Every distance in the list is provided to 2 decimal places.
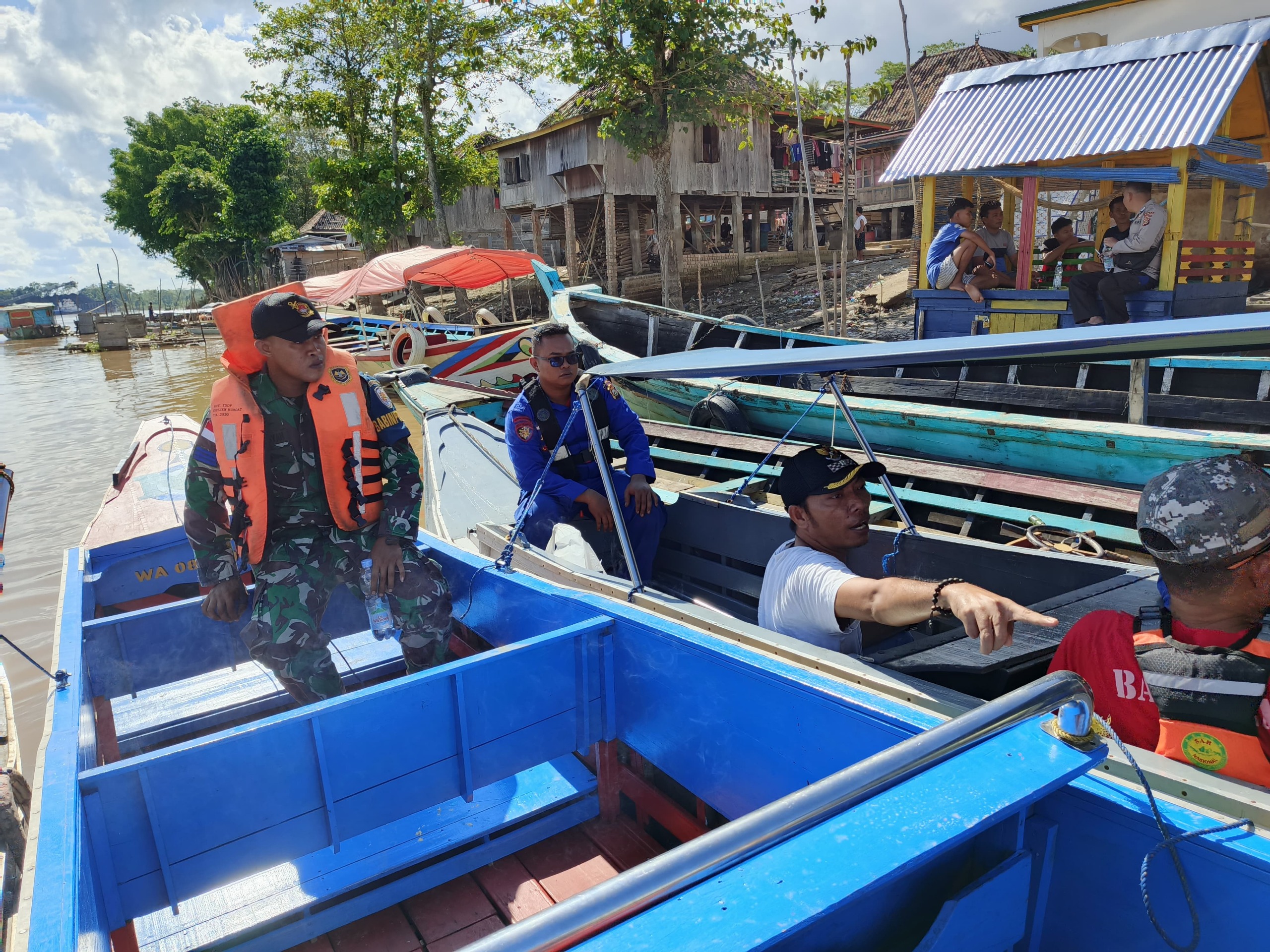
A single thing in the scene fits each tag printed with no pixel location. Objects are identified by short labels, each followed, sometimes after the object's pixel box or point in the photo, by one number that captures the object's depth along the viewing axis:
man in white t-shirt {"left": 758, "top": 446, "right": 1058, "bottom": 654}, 1.96
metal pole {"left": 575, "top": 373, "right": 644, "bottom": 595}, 2.67
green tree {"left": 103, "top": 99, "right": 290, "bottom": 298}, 35.44
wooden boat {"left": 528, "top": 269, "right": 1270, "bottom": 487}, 4.32
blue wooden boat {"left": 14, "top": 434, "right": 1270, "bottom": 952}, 1.22
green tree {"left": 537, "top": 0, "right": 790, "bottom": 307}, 12.83
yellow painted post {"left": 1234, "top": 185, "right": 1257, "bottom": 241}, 7.74
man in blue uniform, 4.00
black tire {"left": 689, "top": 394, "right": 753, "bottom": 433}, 7.23
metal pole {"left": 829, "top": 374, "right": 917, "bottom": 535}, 2.96
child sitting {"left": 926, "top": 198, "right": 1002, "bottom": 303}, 7.27
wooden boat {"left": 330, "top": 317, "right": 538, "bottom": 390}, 12.91
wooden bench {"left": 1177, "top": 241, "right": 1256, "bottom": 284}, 6.32
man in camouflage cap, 1.43
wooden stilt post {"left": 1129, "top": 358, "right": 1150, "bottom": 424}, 5.28
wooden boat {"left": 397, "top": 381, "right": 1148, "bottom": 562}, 4.39
